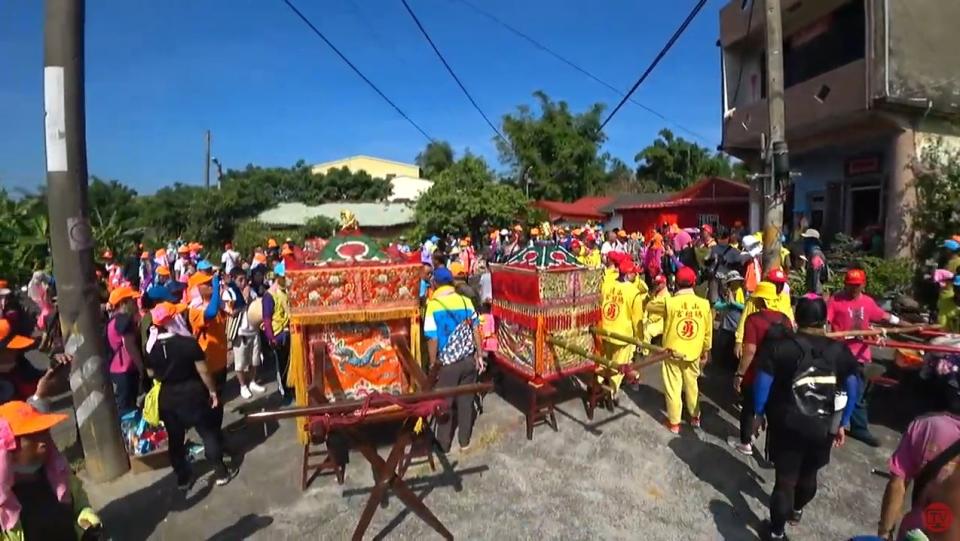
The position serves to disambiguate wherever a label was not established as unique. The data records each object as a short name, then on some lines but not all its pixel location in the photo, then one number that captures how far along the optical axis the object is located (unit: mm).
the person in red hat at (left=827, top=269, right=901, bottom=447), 4871
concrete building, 9414
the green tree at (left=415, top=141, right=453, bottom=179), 53344
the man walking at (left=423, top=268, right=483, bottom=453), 4816
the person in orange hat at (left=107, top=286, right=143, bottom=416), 4957
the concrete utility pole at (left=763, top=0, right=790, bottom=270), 6273
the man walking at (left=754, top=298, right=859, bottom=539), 3127
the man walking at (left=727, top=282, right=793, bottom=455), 4473
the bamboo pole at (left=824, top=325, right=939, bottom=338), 4242
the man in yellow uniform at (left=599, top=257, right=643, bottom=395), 5945
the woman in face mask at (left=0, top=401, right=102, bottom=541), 2191
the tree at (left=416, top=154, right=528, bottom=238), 23750
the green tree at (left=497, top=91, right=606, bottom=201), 40000
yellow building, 62219
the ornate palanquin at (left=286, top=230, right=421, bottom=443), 4684
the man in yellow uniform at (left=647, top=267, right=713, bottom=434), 5078
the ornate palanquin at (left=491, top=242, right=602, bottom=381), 5449
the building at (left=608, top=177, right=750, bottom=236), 22314
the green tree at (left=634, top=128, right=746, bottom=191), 41656
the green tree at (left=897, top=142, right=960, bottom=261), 8898
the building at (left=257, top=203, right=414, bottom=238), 33312
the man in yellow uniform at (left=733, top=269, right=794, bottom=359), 4930
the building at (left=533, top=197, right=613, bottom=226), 32309
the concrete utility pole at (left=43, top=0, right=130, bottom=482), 4133
